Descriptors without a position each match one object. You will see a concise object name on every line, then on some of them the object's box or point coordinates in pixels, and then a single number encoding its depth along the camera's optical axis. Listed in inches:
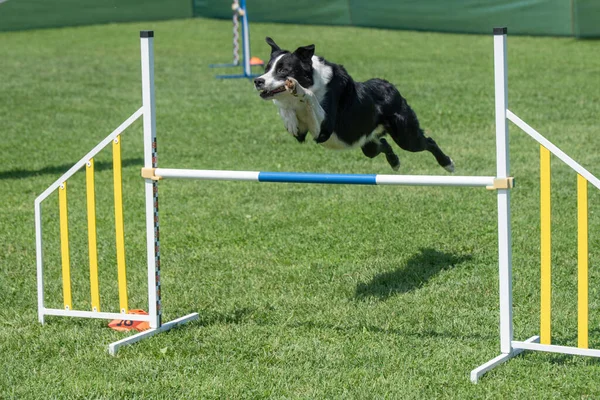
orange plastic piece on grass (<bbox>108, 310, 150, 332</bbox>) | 432.8
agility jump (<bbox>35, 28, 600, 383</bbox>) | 356.8
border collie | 414.0
